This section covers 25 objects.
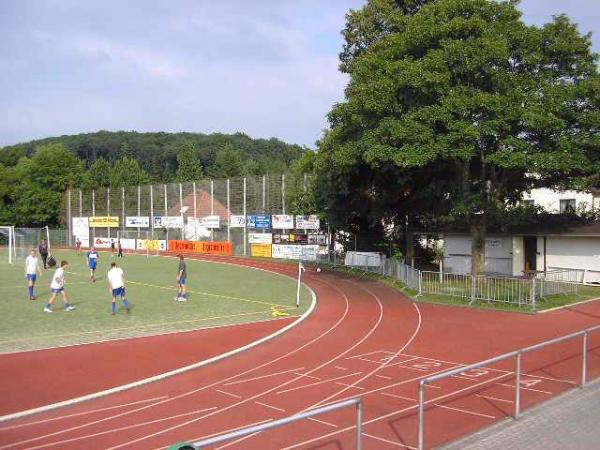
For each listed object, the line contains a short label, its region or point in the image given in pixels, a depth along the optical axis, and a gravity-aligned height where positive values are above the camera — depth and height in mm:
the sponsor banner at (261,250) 53906 -3076
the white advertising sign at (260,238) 54294 -1993
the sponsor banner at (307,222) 49656 -525
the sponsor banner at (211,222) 60750 -575
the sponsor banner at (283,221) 52000 -447
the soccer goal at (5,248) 49656 -3385
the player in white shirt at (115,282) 21281 -2290
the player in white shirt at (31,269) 25094 -2135
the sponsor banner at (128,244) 68500 -3071
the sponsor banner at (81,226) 74188 -1113
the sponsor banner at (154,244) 65188 -3007
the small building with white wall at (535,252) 30703 -2079
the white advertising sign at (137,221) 68938 -495
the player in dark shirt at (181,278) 25236 -2591
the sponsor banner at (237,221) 57656 -470
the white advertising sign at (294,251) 49188 -2972
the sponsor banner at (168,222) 65062 -591
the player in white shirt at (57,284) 21578 -2377
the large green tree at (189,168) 116938 +9414
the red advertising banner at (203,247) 58531 -3093
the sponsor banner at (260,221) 54250 -451
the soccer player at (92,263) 34000 -2581
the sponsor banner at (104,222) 72438 -614
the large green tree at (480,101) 25234 +4962
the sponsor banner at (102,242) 70606 -2970
